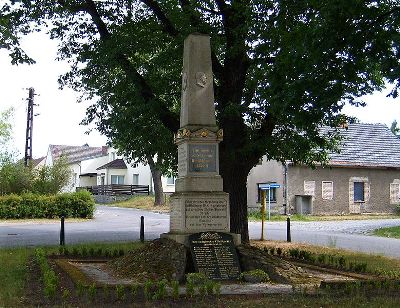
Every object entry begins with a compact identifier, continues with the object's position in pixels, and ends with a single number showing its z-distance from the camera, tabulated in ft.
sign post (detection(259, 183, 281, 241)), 68.78
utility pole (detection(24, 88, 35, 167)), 148.65
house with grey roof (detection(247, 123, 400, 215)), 121.70
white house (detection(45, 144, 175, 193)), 209.56
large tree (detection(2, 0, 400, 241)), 46.01
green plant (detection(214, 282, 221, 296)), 27.94
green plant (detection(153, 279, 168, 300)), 26.35
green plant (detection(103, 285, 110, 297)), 26.52
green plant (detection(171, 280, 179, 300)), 26.95
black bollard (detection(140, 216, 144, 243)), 62.41
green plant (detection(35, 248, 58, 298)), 26.74
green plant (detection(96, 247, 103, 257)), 47.75
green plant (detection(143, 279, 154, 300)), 26.55
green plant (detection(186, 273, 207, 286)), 32.24
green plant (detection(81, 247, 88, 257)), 47.86
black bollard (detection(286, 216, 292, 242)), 65.67
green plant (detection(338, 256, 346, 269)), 41.99
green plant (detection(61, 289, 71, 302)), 26.17
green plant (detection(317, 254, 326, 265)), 44.42
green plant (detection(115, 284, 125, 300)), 26.21
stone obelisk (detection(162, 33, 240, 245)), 38.24
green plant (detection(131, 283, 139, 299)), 27.01
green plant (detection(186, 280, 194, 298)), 27.40
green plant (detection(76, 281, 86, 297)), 26.91
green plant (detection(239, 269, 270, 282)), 34.81
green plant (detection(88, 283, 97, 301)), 26.19
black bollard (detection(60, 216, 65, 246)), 57.34
